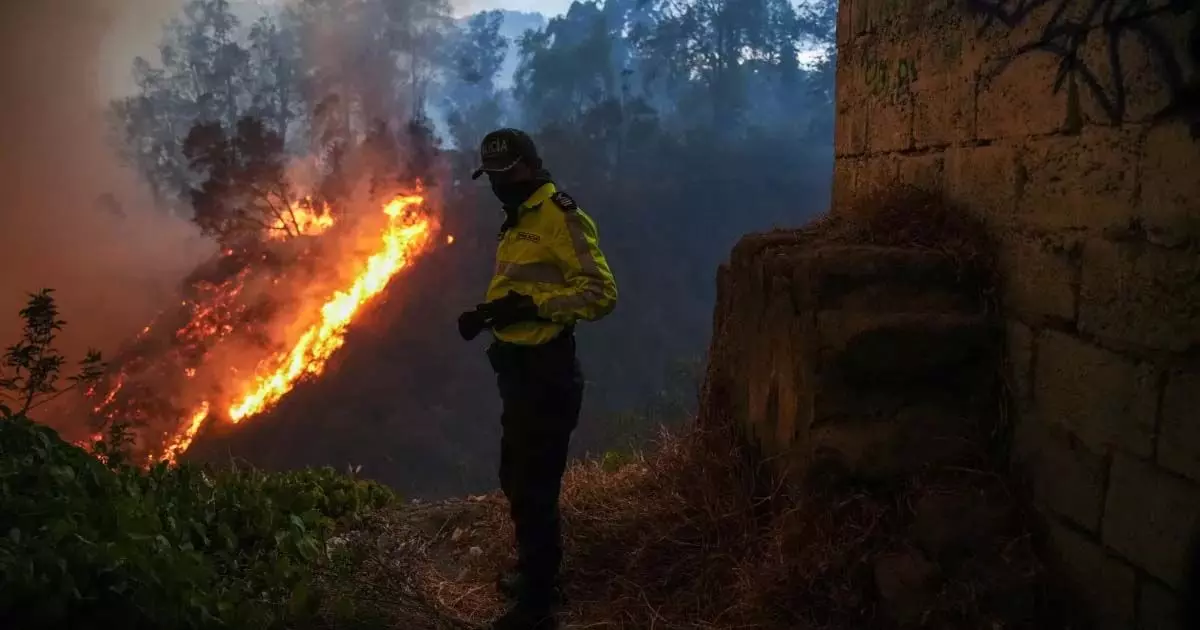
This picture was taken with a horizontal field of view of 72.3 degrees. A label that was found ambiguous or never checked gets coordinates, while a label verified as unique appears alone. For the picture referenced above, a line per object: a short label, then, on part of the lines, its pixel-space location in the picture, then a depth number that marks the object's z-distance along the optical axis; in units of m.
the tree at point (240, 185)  30.17
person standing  3.18
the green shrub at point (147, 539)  2.64
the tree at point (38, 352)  4.73
